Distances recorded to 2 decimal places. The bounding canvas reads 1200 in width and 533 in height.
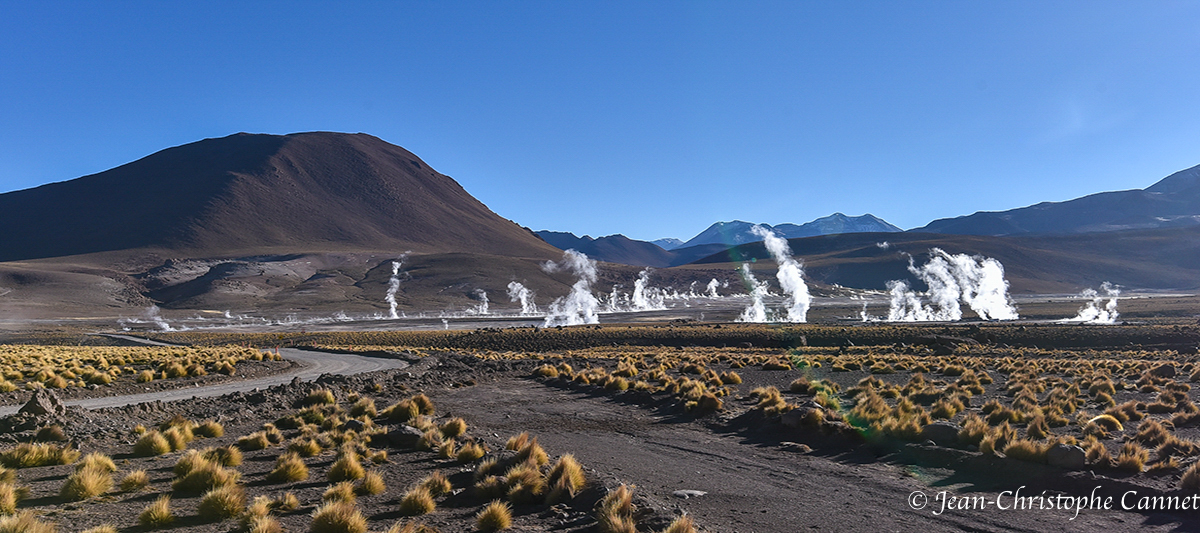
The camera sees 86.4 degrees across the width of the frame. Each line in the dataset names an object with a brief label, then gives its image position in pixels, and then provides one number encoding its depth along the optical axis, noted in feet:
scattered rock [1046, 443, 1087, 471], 30.81
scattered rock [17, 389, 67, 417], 40.86
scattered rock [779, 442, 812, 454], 39.35
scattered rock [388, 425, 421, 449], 40.91
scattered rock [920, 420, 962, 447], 37.73
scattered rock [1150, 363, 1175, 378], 70.03
